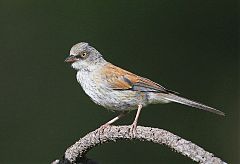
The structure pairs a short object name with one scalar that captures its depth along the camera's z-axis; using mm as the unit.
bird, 8203
